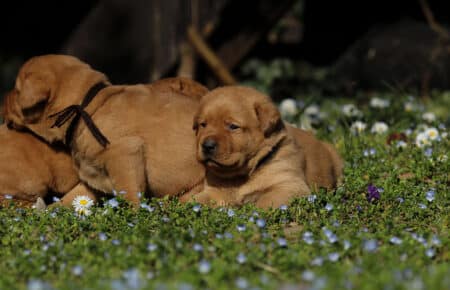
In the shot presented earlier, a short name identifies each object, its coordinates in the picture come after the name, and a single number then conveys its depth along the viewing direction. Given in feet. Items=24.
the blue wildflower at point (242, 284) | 20.89
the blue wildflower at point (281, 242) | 26.04
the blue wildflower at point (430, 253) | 25.08
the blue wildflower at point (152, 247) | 24.63
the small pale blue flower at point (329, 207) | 31.17
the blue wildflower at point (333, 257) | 24.73
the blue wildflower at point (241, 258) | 24.17
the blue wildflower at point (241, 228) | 28.00
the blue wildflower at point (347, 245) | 25.56
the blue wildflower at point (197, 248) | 25.01
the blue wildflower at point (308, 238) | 26.41
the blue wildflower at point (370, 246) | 24.59
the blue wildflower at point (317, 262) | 24.09
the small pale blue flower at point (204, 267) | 22.56
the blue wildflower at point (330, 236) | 26.37
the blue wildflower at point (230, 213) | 30.89
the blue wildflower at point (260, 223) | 28.23
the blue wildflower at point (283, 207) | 31.16
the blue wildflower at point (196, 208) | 30.53
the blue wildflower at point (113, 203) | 31.17
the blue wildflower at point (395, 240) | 26.06
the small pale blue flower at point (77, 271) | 23.36
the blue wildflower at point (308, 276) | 21.70
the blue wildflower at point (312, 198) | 32.35
